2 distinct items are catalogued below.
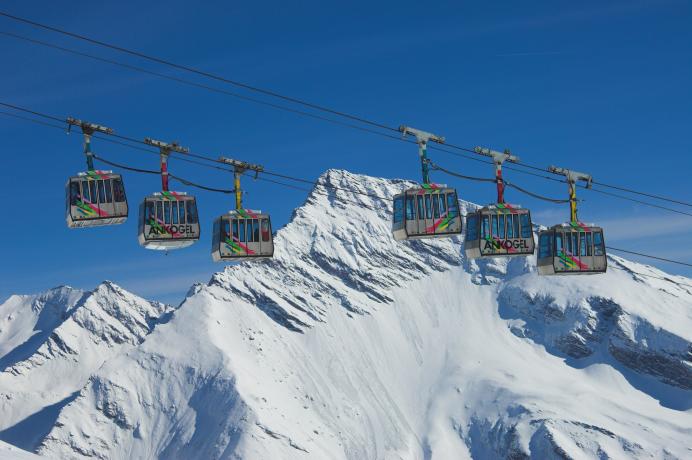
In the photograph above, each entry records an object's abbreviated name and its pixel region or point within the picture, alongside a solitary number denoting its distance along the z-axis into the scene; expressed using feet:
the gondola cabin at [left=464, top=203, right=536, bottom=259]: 228.02
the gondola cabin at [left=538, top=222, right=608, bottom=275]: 233.96
